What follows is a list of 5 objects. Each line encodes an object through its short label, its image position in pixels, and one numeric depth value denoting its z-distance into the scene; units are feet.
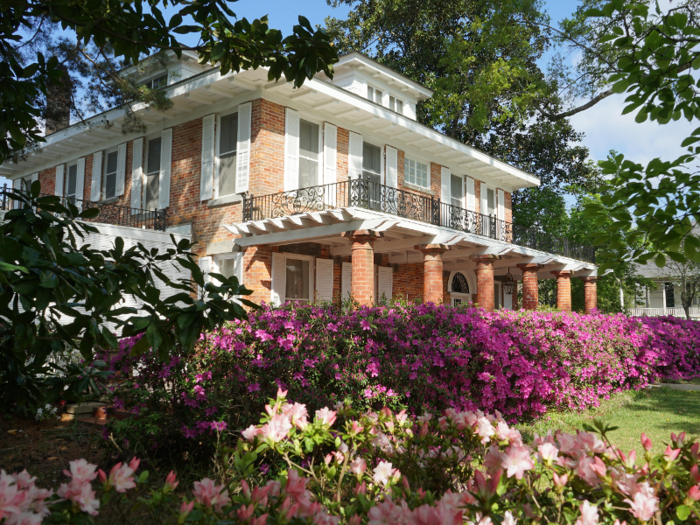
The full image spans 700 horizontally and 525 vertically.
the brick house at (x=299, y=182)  45.03
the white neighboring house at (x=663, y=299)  130.31
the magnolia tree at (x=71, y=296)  7.82
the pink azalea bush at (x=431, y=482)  5.24
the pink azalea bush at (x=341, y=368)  16.96
